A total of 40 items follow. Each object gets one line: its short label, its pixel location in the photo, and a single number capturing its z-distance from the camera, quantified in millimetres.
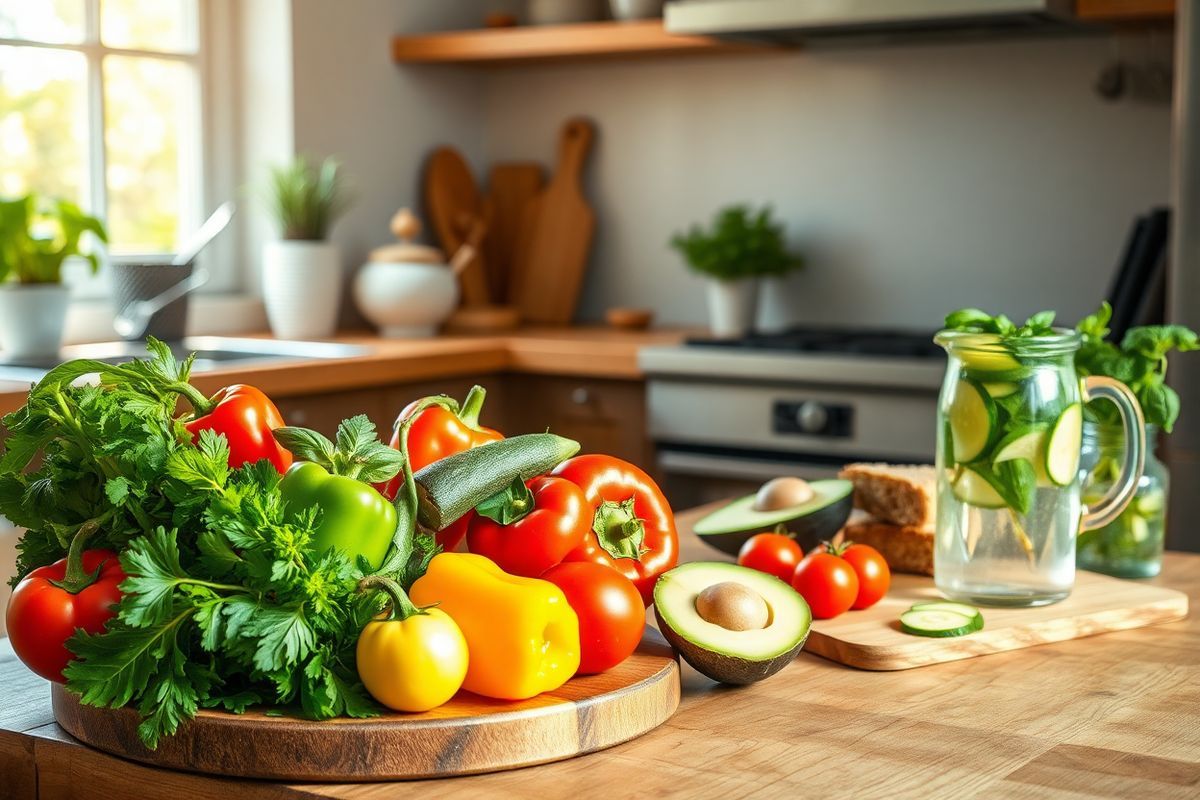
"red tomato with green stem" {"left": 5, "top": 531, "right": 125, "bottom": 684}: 928
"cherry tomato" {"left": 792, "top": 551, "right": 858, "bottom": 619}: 1240
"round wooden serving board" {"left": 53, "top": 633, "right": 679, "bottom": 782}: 884
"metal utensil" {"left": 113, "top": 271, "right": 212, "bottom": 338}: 3131
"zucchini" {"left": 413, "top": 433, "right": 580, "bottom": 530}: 1005
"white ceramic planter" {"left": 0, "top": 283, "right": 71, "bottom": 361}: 2797
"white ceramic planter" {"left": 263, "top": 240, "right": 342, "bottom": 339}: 3426
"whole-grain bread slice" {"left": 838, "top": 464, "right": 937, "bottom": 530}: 1422
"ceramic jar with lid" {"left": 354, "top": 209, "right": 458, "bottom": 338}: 3447
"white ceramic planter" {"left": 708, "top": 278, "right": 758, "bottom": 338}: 3500
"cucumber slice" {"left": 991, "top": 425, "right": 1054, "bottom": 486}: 1185
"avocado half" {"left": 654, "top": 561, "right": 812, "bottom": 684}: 1030
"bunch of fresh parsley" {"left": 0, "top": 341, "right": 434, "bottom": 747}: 875
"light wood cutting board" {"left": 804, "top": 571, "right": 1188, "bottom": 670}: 1169
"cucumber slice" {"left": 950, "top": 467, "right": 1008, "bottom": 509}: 1211
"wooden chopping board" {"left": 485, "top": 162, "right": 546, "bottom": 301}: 3992
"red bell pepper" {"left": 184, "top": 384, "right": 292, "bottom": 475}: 1026
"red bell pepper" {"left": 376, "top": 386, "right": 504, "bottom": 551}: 1137
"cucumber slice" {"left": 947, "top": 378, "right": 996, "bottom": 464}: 1197
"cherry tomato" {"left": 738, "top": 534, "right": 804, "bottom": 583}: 1296
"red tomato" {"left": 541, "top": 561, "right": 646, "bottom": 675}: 986
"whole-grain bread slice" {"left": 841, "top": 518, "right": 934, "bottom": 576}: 1427
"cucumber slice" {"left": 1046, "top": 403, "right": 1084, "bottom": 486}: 1189
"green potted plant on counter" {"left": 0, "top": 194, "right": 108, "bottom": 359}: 2787
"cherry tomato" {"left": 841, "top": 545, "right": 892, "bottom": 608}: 1275
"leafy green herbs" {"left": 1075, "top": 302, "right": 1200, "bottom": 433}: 1363
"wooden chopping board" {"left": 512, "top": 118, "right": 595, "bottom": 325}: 3877
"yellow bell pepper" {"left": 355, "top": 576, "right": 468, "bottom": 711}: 887
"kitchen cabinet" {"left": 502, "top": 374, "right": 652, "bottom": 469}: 3199
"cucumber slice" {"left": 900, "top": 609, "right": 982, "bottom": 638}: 1190
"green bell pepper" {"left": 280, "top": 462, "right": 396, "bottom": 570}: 926
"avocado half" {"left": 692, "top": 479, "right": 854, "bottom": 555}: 1381
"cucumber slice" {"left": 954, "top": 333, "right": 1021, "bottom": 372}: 1193
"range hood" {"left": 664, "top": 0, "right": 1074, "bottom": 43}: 2881
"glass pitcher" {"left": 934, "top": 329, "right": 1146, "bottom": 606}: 1189
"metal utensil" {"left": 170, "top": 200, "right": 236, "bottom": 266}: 3176
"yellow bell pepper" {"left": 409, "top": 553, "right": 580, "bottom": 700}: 931
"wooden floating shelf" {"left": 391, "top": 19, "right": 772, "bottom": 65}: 3396
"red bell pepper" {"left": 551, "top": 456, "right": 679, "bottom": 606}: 1117
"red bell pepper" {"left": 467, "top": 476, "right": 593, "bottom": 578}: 1030
